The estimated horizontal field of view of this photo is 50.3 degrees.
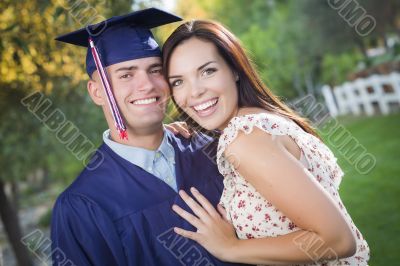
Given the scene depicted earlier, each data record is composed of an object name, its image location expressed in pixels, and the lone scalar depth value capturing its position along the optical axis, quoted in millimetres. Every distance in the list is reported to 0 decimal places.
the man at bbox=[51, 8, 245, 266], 2072
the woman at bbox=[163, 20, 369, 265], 1746
